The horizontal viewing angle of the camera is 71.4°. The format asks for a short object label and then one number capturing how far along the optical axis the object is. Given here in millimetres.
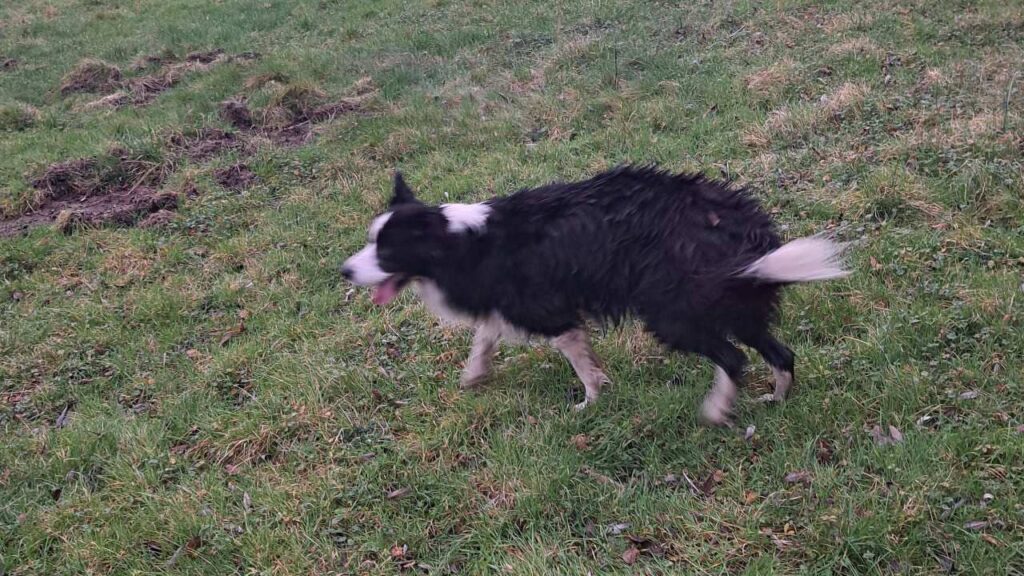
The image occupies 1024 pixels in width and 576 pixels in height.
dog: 3078
